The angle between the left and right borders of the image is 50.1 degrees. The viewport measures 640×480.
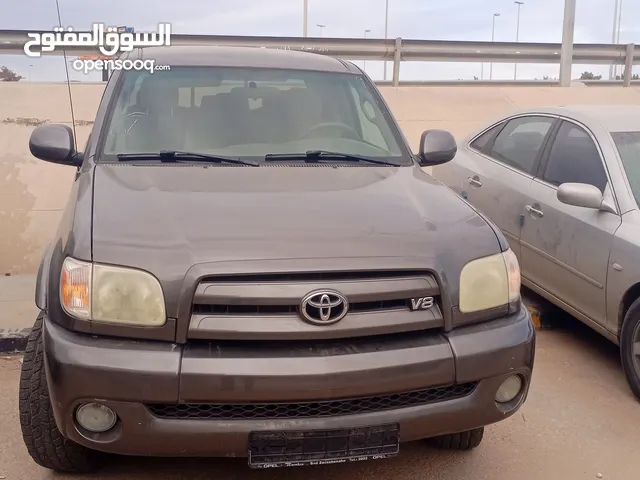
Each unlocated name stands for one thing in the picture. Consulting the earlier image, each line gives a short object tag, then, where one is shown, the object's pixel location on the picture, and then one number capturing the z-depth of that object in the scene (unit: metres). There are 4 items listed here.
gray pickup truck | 2.28
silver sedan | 3.92
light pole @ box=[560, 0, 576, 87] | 13.12
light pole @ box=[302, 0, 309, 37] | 27.17
